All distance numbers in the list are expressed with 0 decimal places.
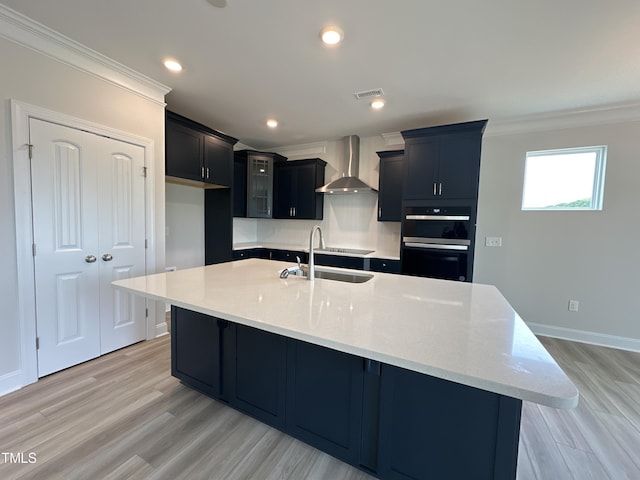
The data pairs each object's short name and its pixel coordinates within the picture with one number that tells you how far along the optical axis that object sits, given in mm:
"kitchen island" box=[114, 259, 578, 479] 891
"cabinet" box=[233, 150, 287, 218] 4273
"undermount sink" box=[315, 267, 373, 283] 2128
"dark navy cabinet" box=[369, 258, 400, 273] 3488
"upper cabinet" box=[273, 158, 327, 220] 4277
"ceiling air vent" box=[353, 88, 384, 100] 2604
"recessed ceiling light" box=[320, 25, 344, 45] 1799
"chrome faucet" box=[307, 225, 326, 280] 1850
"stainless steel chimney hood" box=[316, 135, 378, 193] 3904
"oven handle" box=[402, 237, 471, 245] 3053
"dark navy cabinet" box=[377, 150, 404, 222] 3627
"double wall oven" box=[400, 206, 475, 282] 3045
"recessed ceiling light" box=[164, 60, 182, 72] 2225
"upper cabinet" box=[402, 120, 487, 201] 2984
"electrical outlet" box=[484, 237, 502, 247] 3424
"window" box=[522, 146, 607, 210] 3047
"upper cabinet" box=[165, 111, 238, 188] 3016
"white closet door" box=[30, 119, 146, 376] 2037
